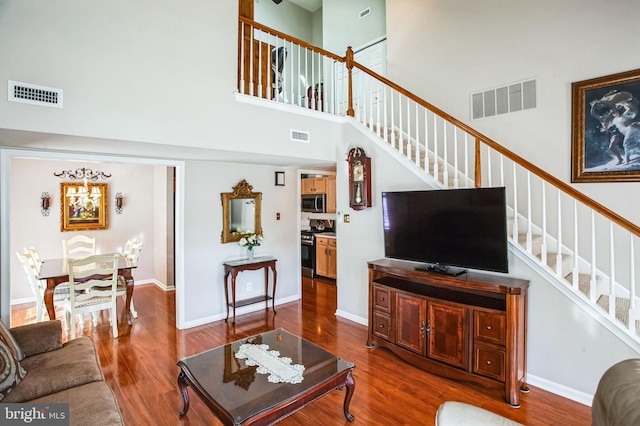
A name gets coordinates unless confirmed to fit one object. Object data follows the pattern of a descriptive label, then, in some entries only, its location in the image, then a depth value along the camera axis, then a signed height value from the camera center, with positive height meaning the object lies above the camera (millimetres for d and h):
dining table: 3898 -735
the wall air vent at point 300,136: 4141 +1016
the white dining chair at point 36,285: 4031 -851
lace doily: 2254 -1114
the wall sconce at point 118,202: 6344 +267
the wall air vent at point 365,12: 5953 +3711
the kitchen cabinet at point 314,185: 7198 +660
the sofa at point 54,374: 1869 -1066
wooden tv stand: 2719 -1029
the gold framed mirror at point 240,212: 4809 +43
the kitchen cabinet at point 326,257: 6676 -893
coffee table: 1939 -1132
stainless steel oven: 7191 -884
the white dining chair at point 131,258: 4493 -658
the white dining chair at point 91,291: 3799 -949
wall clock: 4180 +459
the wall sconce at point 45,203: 5602 +229
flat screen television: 2879 -147
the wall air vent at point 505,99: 3916 +1444
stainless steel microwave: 7137 +253
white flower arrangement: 4852 -391
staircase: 2566 +153
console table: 4547 -832
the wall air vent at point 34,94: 2436 +940
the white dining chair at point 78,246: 5166 -545
